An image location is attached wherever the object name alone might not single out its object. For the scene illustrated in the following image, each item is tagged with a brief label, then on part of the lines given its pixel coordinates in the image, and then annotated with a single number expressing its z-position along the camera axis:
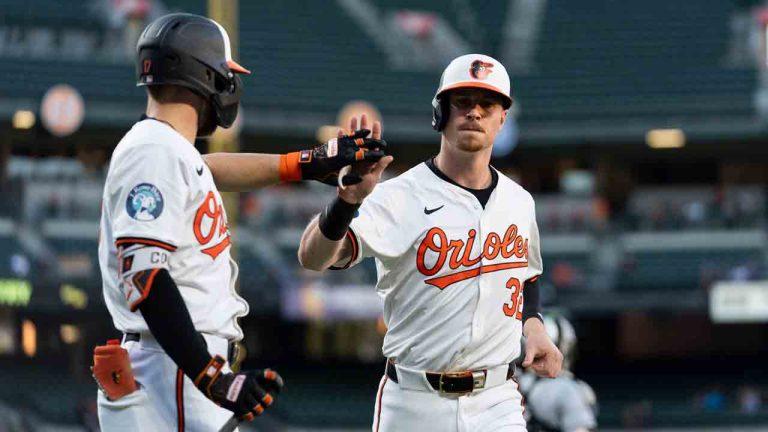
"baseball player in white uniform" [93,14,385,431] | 8.05
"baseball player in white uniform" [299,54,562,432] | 11.44
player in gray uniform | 14.98
